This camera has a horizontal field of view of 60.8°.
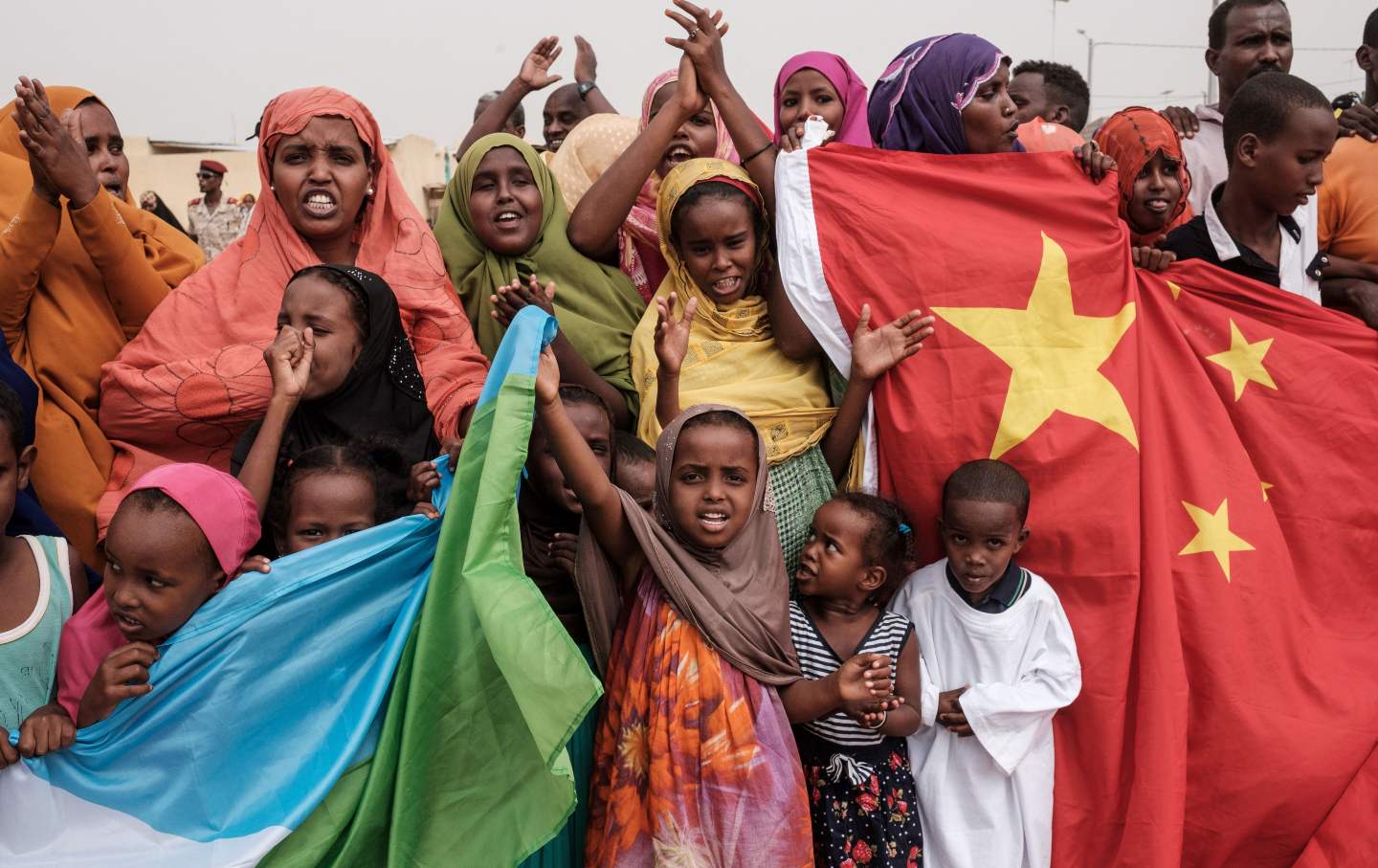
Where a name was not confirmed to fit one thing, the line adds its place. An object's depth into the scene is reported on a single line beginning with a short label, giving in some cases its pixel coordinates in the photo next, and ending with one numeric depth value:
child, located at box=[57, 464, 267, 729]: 2.41
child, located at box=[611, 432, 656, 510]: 3.24
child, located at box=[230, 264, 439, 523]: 3.06
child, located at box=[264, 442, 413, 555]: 2.81
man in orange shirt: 3.68
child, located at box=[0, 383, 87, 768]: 2.42
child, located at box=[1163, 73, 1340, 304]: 3.49
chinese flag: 3.03
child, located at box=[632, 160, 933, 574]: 3.24
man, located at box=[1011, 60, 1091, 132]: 6.27
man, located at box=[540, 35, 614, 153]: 5.95
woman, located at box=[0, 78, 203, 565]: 3.14
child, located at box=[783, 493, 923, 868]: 2.84
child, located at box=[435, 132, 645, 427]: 3.75
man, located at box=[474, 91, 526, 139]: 5.97
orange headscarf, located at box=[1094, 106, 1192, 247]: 3.49
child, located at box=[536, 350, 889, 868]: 2.65
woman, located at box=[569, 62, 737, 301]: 3.66
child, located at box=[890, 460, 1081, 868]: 2.92
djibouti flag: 2.40
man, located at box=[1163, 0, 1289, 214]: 4.48
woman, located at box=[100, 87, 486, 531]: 3.24
